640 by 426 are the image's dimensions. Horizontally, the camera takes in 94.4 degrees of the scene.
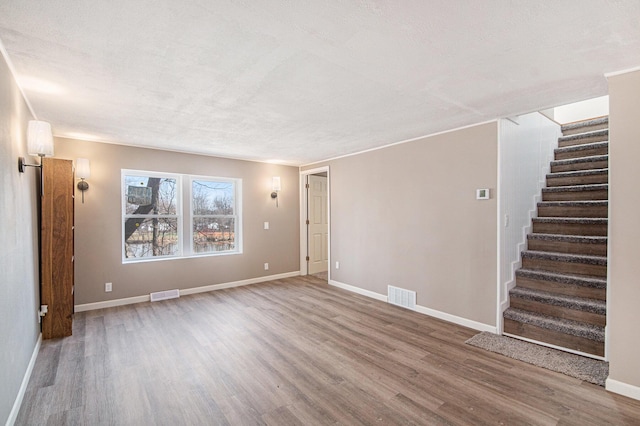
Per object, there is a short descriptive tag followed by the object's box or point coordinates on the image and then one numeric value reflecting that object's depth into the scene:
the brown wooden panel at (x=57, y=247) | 3.19
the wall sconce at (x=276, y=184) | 5.94
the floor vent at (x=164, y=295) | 4.64
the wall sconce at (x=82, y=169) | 3.94
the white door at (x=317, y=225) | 6.53
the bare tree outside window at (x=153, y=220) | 4.61
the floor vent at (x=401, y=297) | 4.18
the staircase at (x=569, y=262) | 2.93
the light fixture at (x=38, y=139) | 2.57
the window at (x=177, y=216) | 4.64
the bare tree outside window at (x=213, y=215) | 5.22
